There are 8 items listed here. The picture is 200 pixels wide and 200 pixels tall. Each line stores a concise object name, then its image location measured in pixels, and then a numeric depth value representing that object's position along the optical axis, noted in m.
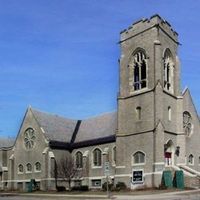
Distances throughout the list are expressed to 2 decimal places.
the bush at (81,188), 40.33
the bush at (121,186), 39.08
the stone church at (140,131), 39.67
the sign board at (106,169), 29.69
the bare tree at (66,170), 46.58
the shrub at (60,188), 42.62
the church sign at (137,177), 39.70
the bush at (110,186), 39.12
